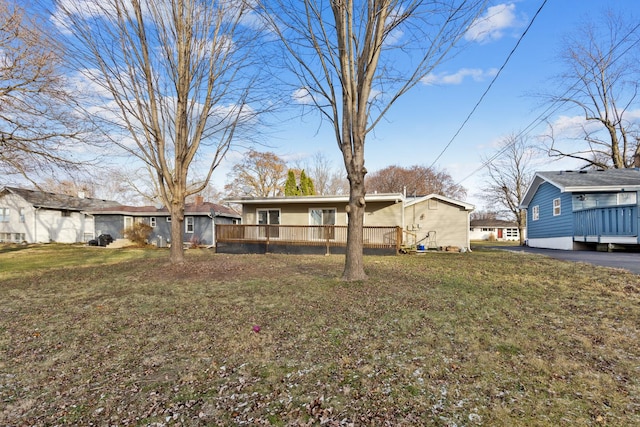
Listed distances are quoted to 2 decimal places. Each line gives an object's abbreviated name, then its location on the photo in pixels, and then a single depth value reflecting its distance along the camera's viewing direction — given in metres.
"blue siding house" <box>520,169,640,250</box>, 11.08
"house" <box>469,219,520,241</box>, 41.59
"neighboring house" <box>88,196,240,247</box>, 22.48
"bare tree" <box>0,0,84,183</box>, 8.91
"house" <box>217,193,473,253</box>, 13.88
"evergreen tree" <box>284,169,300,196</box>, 24.98
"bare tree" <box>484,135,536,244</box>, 25.91
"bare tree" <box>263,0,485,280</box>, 6.23
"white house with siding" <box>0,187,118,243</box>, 23.80
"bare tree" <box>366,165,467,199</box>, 41.44
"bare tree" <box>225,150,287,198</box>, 34.28
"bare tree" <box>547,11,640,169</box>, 20.06
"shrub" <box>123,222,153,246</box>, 20.78
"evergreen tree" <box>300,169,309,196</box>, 24.77
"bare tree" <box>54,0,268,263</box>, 8.56
